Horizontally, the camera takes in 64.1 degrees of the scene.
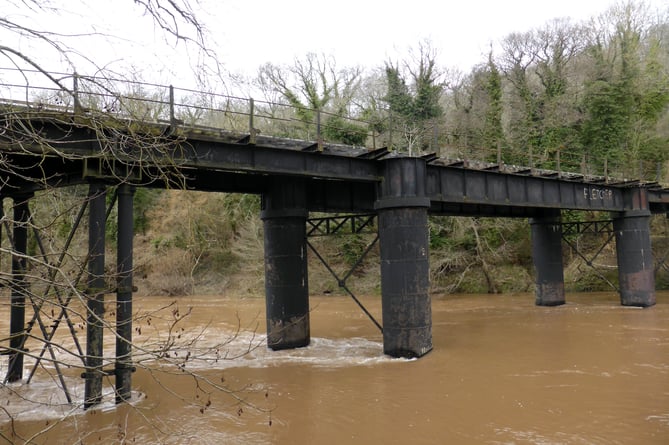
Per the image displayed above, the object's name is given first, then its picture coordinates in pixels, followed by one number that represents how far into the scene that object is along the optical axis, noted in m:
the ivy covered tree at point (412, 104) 41.25
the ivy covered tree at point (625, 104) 37.94
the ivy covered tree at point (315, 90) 44.72
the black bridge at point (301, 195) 11.04
